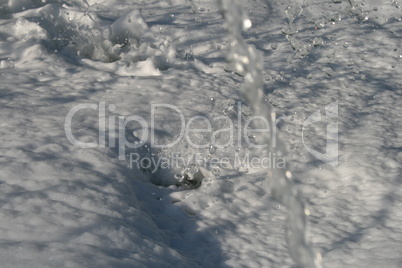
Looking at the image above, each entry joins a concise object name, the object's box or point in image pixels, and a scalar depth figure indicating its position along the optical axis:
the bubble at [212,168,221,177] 2.62
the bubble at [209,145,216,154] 2.76
